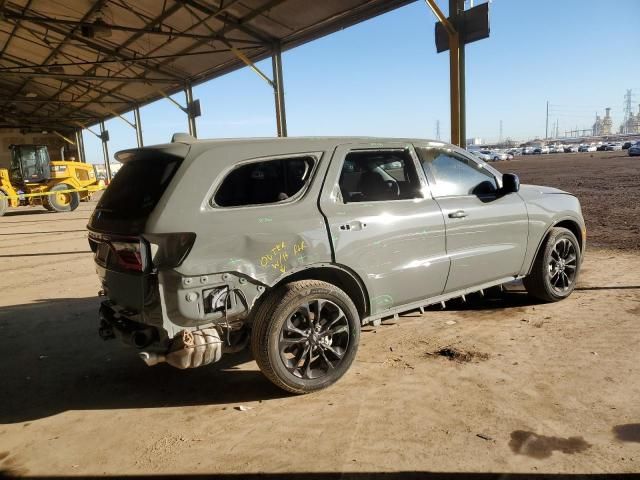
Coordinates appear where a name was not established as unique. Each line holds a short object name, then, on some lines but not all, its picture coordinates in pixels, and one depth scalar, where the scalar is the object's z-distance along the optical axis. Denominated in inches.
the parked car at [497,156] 2459.9
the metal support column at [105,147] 1293.1
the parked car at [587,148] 3097.9
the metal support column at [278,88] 537.6
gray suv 110.6
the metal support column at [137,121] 992.9
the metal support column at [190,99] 727.2
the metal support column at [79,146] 1427.2
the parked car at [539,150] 3302.2
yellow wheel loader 696.4
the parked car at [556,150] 3311.3
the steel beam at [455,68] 305.6
